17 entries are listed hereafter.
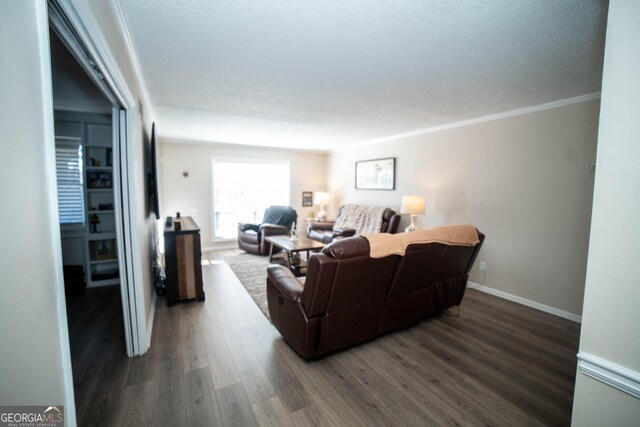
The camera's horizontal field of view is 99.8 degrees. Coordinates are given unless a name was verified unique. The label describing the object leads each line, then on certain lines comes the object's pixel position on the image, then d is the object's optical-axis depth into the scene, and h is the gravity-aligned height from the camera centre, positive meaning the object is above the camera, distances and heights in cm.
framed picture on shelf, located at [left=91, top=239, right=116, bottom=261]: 390 -81
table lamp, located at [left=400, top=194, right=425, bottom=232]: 422 -11
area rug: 349 -128
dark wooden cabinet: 316 -81
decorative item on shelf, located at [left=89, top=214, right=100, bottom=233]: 383 -40
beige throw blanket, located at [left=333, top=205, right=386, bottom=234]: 521 -43
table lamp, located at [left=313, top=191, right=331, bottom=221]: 670 -9
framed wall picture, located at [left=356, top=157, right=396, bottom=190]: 531 +50
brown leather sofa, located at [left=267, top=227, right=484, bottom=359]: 197 -80
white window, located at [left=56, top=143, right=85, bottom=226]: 364 +17
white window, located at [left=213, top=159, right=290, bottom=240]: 636 +14
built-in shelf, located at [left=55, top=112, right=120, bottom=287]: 366 +0
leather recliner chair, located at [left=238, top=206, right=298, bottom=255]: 560 -69
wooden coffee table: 417 -79
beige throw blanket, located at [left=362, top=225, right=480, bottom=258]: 207 -35
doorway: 305 -12
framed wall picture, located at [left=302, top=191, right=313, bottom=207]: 725 -2
